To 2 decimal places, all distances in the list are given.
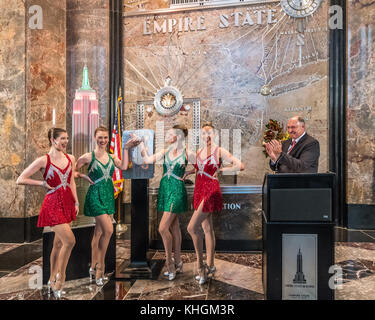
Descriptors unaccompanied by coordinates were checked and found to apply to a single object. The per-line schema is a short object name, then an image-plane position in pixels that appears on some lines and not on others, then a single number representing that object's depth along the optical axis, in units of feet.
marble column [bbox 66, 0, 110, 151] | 21.25
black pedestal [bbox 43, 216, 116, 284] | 11.26
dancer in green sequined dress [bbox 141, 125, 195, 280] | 11.60
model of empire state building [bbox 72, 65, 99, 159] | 12.48
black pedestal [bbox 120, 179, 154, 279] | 12.14
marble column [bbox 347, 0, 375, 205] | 19.20
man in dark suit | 9.32
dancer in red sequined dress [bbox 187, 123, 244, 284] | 11.42
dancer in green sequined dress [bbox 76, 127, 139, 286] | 10.96
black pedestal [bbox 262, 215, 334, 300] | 8.57
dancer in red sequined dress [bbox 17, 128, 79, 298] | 9.64
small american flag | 18.07
